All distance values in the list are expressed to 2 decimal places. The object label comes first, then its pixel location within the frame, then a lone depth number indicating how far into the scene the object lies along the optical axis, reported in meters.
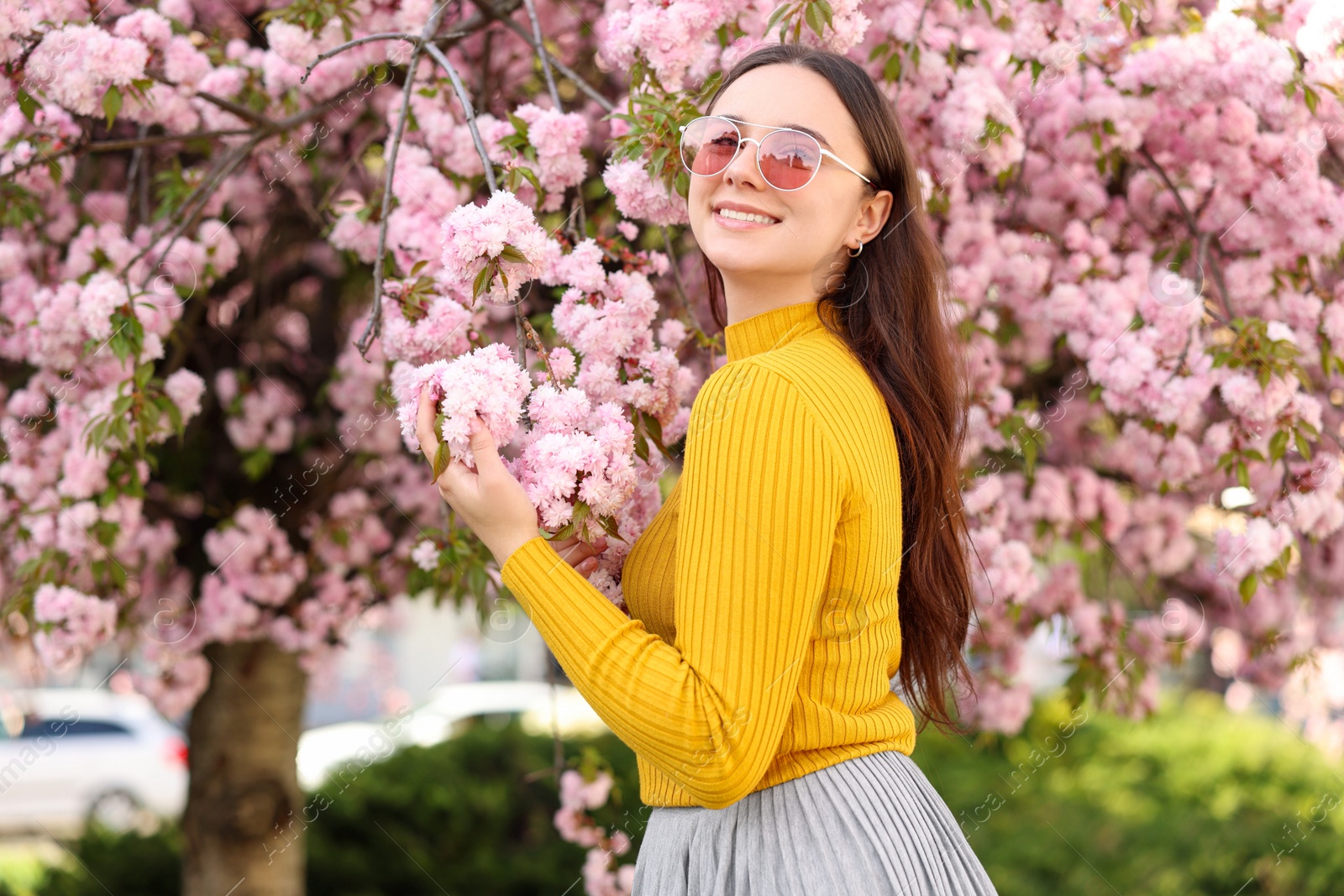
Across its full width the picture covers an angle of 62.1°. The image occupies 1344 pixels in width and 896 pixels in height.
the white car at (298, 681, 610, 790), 9.55
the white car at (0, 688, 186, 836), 10.23
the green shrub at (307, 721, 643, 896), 5.23
